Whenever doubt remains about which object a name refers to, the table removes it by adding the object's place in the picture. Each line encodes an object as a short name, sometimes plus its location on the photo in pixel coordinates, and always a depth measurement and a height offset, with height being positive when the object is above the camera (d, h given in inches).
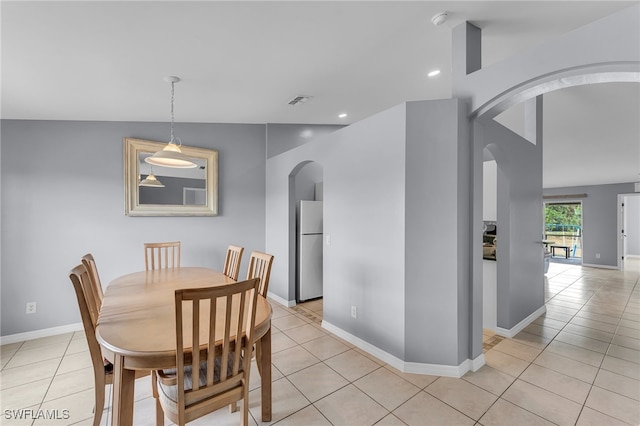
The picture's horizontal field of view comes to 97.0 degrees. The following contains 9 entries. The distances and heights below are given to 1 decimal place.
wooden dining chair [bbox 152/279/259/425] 50.6 -29.5
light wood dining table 52.0 -24.9
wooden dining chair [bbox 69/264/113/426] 62.0 -29.4
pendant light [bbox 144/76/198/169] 93.4 +18.7
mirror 143.3 +14.3
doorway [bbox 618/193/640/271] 363.9 -26.6
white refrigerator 165.8 -22.9
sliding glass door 379.2 -27.0
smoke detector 80.9 +55.9
